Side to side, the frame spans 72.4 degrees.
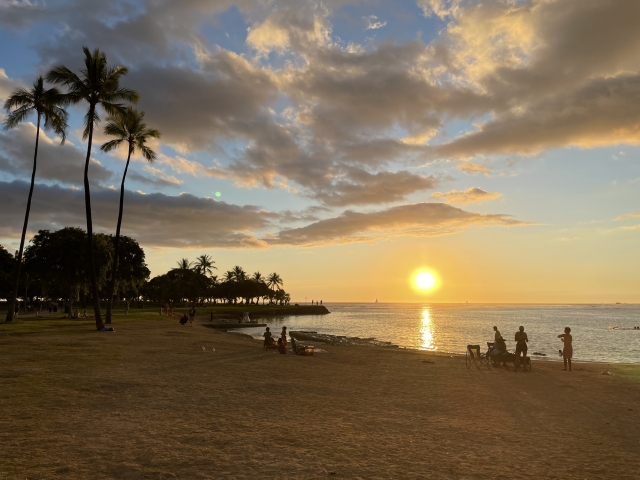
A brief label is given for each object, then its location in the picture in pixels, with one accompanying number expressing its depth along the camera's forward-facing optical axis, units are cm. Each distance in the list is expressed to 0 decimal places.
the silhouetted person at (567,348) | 1947
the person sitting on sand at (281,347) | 2308
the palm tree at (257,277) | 16788
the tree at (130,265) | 5891
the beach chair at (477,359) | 1939
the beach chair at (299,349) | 2283
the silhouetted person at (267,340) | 2427
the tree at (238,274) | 15056
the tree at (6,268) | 7162
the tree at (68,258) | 4481
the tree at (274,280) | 18475
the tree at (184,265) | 11978
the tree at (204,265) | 12929
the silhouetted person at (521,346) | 1858
